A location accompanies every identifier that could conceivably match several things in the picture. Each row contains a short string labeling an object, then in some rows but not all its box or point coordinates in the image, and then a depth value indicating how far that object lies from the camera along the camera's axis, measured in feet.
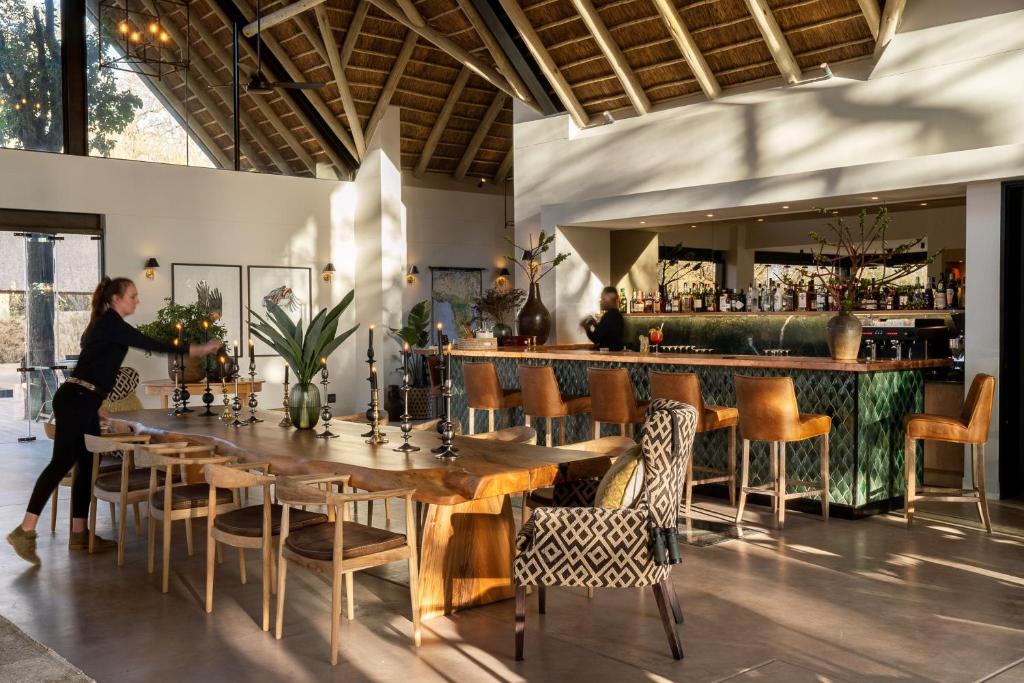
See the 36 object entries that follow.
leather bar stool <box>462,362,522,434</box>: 28.07
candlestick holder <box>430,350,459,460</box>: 15.81
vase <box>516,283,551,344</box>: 32.81
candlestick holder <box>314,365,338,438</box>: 18.66
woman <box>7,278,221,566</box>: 19.01
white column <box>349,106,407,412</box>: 46.01
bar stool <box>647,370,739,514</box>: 22.09
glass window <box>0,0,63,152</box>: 37.04
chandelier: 39.42
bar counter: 22.09
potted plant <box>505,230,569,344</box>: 32.81
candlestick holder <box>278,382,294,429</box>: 19.97
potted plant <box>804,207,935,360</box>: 22.22
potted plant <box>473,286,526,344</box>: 32.99
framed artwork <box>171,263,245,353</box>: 41.55
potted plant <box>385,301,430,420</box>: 44.73
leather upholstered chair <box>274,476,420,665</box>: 13.12
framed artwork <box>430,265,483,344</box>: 51.42
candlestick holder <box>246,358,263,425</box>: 21.02
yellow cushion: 13.41
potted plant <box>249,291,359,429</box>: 18.31
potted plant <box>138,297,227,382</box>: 29.78
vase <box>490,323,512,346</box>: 32.86
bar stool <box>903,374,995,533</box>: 20.54
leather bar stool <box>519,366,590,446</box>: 25.84
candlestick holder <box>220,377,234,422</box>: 21.35
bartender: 32.55
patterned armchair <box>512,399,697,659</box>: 13.00
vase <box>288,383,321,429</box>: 19.33
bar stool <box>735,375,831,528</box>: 20.81
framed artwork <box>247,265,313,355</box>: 43.88
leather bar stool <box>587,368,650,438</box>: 23.84
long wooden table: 14.44
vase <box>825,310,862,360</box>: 22.20
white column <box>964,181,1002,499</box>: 24.00
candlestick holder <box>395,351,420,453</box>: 16.62
